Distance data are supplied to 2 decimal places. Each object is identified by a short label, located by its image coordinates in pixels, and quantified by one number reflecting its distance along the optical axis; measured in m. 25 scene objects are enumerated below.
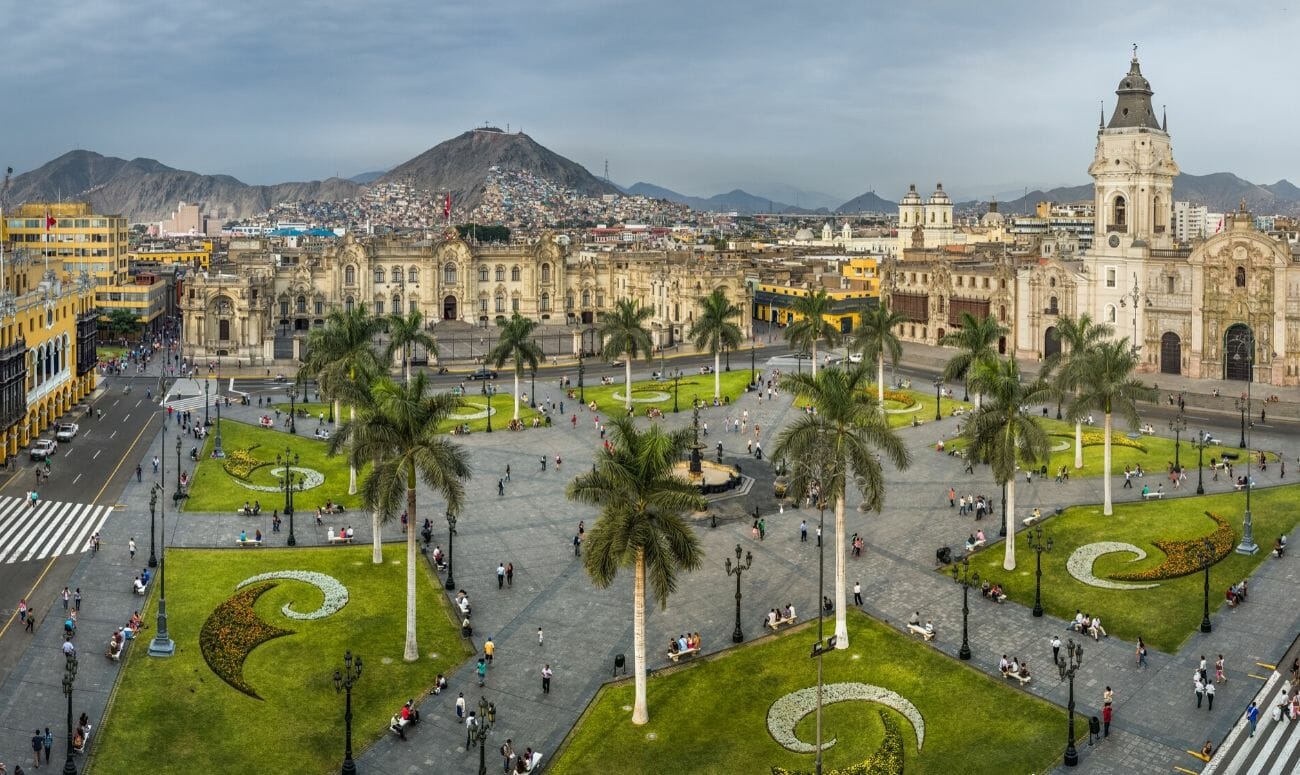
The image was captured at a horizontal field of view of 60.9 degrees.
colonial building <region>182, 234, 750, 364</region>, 131.88
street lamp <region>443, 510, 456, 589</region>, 46.34
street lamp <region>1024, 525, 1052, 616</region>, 44.34
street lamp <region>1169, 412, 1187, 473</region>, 70.04
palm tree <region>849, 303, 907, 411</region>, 79.62
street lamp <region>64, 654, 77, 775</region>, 32.34
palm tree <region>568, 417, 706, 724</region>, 34.47
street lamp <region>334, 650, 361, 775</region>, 33.03
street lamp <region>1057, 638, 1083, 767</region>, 33.19
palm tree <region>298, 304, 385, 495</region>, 62.53
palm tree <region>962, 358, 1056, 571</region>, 48.72
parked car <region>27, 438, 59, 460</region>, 70.56
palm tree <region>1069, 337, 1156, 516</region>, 57.00
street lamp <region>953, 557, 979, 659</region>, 47.78
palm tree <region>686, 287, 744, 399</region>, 89.12
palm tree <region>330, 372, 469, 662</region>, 40.69
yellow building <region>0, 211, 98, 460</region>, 70.12
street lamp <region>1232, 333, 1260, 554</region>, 49.70
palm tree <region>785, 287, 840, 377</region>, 84.75
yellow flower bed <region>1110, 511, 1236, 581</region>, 47.28
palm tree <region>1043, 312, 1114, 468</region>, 62.88
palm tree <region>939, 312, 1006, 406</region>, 69.25
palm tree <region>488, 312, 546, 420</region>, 81.00
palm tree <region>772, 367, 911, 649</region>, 41.28
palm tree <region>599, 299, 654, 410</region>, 85.00
